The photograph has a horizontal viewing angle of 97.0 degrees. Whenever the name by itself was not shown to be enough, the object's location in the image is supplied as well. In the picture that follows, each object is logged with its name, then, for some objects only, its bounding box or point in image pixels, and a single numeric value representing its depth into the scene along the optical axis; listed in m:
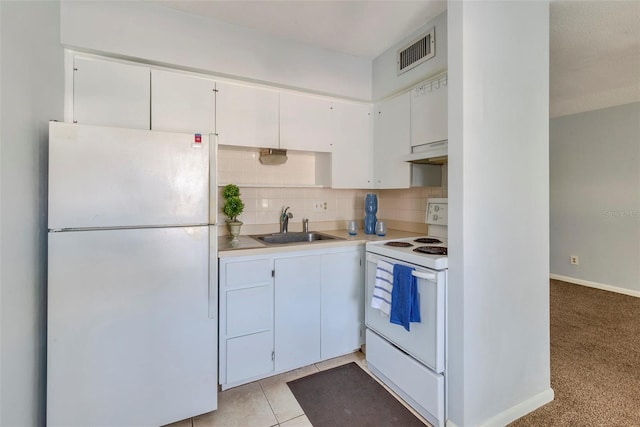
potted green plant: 2.19
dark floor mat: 1.62
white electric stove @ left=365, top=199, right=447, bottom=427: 1.54
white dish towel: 1.81
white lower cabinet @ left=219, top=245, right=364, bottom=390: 1.80
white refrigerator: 1.32
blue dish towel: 1.63
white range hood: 1.98
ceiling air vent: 1.98
